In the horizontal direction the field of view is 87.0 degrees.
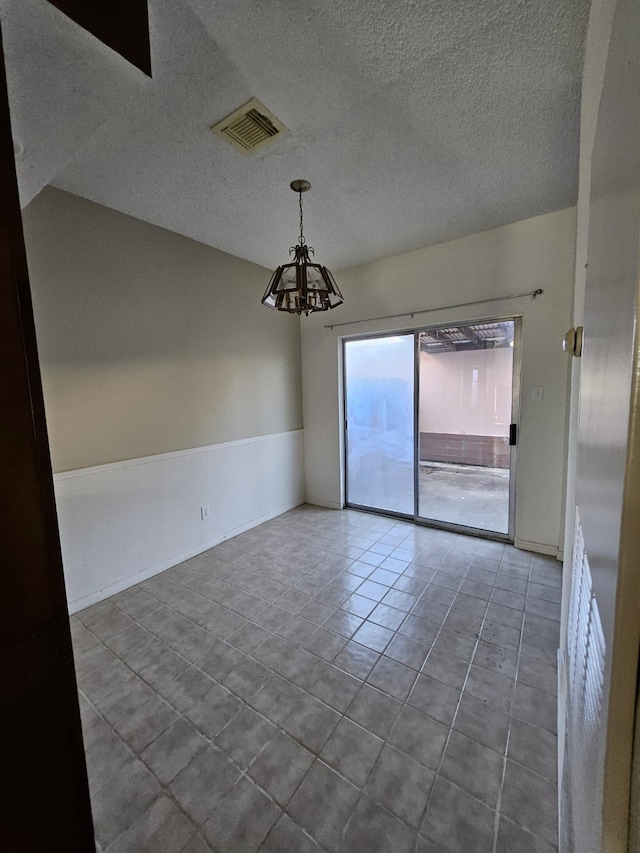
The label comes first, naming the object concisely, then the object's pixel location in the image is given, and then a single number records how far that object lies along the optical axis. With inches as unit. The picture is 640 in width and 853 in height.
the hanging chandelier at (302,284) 77.7
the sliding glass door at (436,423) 123.9
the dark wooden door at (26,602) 26.3
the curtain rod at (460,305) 107.1
